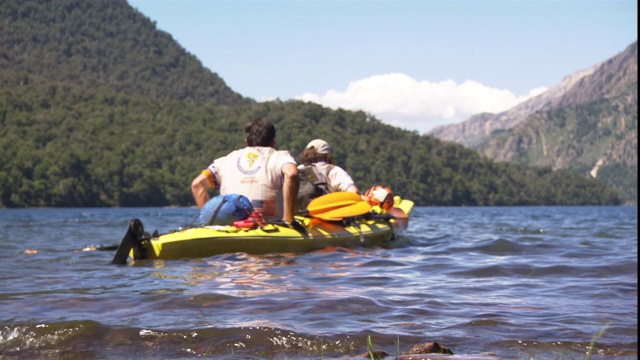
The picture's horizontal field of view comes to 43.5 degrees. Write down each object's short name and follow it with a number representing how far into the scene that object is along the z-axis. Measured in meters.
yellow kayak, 8.89
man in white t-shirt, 9.33
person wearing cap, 11.06
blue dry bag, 9.20
